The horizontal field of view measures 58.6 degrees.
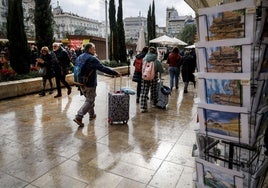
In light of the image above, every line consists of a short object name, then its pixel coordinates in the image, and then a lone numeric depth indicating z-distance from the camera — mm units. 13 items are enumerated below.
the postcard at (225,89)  1647
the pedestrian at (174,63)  8537
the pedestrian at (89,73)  4508
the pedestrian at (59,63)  7543
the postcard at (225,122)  1707
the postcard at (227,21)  1562
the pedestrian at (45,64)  7589
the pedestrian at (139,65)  6508
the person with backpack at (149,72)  5719
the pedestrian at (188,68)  8445
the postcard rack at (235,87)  1600
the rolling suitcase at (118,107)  4812
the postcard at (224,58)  1607
